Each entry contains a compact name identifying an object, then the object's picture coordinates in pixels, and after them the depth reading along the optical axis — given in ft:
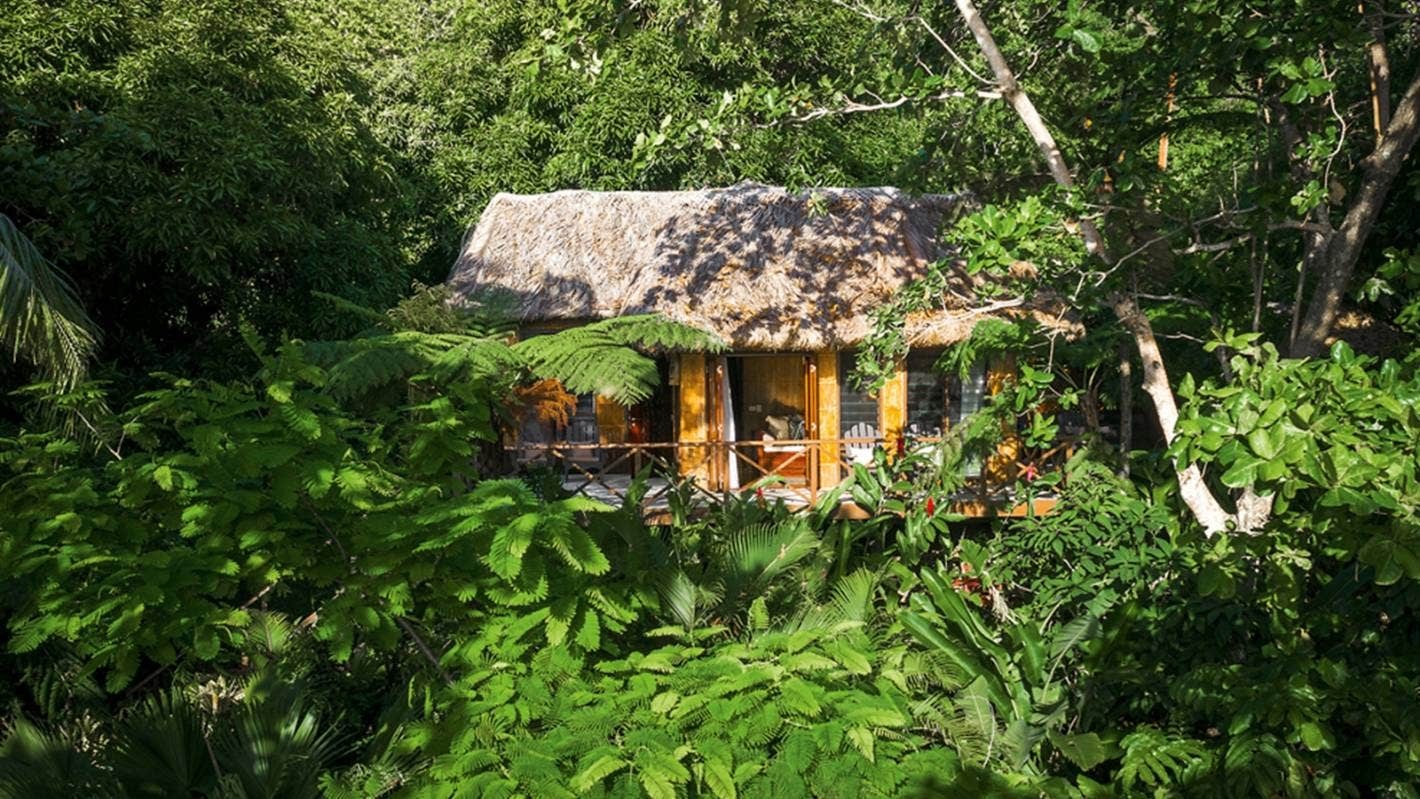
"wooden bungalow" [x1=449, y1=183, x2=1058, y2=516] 39.01
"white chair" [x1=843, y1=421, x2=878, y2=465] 41.37
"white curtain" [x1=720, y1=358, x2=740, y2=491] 41.60
